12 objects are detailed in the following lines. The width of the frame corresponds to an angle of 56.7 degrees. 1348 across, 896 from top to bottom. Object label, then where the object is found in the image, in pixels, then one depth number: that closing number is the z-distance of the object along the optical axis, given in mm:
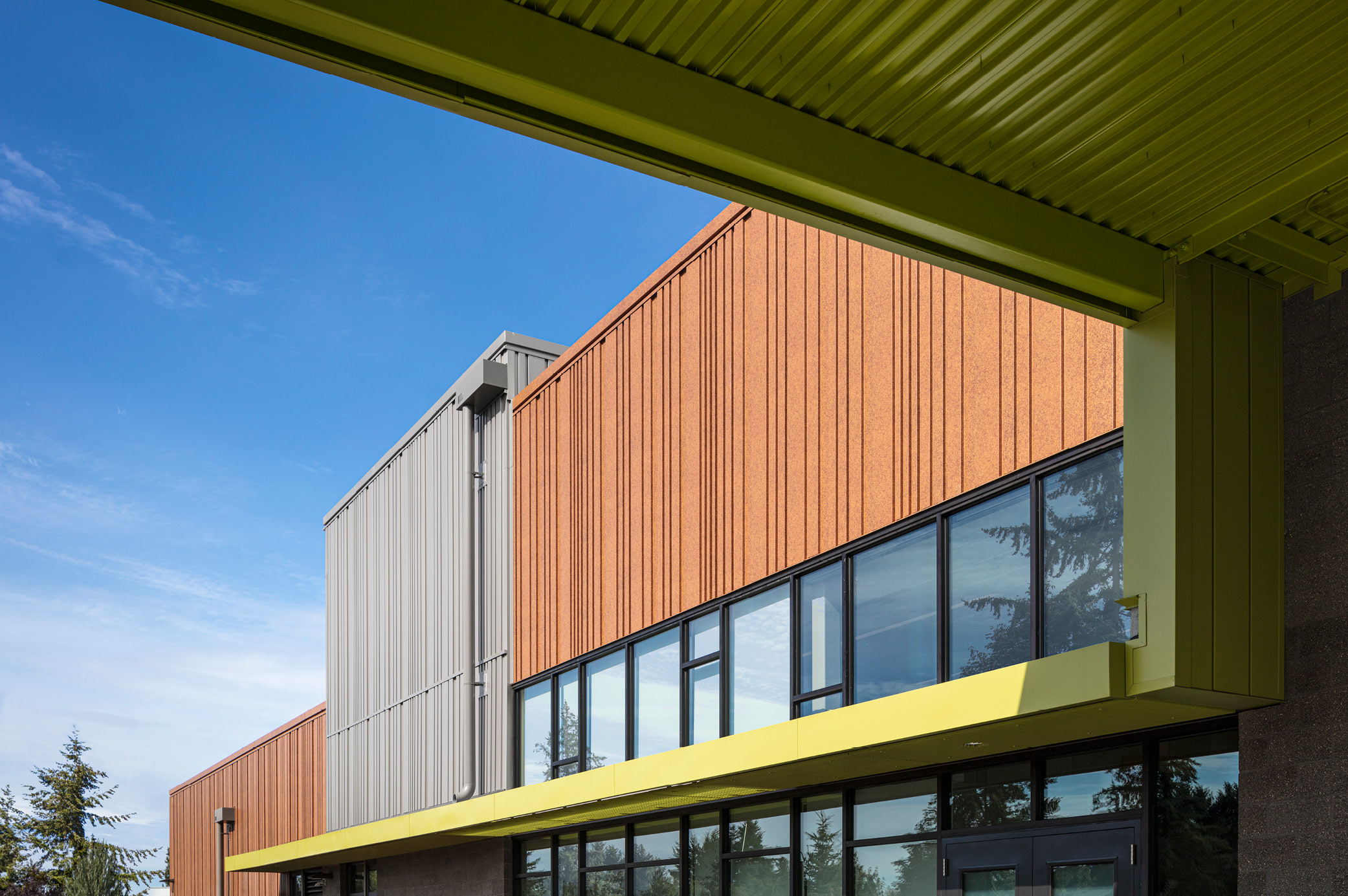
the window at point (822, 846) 10992
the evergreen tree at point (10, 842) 51594
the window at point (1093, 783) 8414
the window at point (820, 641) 11305
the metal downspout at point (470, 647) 17906
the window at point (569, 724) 15797
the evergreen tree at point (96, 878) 40656
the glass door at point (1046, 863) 8297
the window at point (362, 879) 22125
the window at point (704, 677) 13117
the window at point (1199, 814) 7723
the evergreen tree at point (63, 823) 52978
